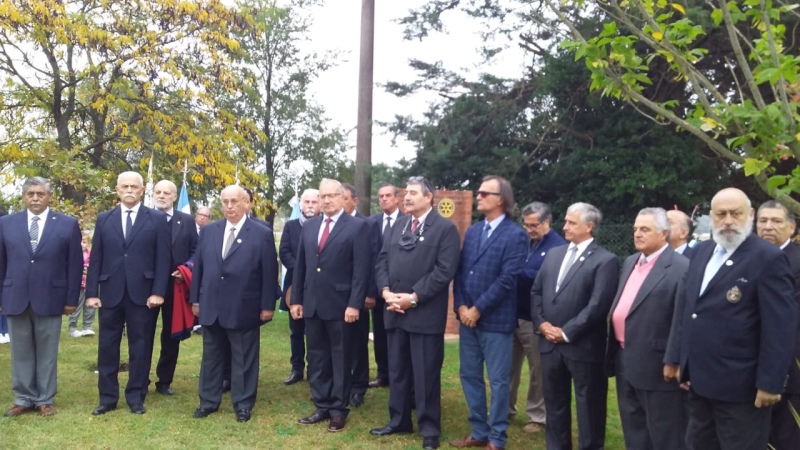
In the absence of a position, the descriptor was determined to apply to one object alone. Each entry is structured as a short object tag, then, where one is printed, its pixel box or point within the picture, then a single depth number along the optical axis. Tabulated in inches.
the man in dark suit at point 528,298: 248.1
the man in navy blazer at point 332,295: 249.4
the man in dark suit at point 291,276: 316.8
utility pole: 491.5
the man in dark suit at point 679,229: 232.1
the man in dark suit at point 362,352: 274.4
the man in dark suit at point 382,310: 304.2
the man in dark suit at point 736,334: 151.8
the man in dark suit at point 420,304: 229.0
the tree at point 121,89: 546.0
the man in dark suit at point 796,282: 179.6
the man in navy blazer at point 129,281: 257.6
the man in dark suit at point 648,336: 180.2
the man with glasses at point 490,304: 223.8
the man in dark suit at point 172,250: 284.8
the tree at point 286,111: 1101.1
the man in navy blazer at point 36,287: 246.2
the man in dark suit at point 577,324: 203.0
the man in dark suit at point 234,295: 254.1
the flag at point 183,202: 475.5
